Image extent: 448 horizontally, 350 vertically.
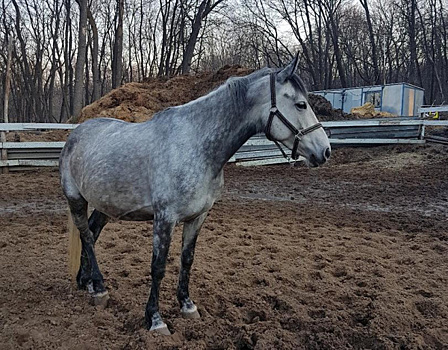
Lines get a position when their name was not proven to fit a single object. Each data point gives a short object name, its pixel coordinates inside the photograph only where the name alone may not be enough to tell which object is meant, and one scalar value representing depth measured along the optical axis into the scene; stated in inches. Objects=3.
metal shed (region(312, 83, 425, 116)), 860.0
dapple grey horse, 96.9
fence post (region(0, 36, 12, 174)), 573.3
